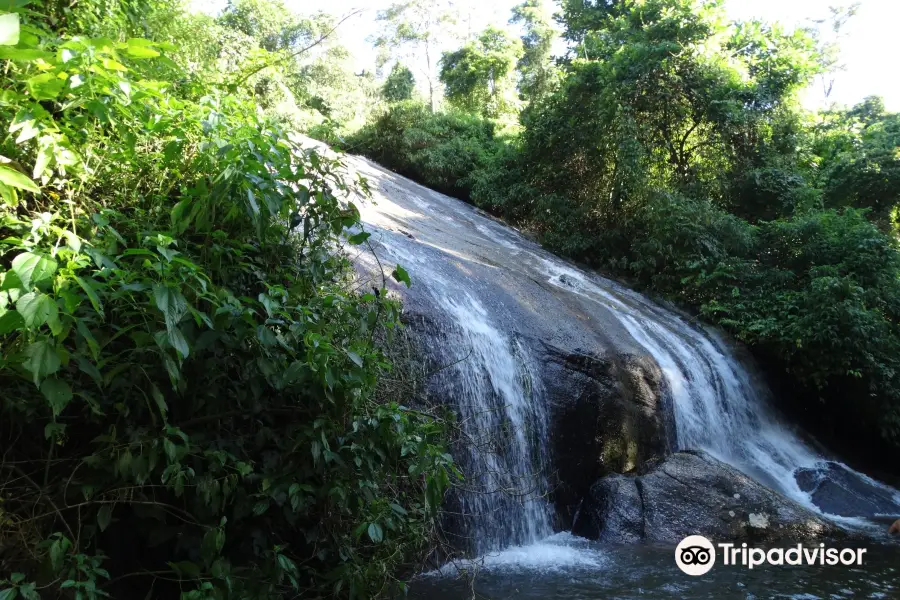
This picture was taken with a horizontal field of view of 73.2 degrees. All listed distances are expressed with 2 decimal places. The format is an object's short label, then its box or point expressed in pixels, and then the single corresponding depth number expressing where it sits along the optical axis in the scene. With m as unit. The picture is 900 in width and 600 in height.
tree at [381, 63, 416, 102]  32.69
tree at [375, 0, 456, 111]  36.25
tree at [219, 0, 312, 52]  22.73
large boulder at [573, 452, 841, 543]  6.02
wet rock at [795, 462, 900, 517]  7.56
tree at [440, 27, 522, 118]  25.00
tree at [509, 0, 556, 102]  30.06
